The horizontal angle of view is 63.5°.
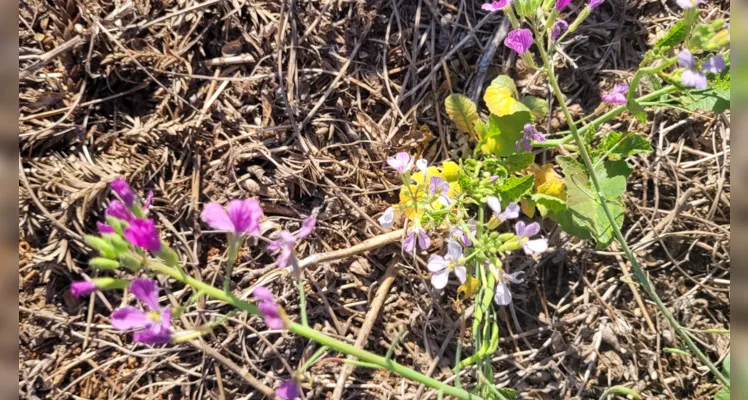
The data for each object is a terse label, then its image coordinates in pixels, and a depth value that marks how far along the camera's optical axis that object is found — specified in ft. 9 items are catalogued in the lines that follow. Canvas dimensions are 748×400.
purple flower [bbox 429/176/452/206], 0.95
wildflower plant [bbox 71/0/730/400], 0.71
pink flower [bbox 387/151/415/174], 0.96
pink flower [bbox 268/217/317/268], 0.71
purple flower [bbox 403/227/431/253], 0.98
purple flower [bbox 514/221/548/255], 0.89
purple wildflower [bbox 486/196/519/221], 0.91
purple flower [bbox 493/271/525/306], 0.92
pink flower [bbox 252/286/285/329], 0.67
